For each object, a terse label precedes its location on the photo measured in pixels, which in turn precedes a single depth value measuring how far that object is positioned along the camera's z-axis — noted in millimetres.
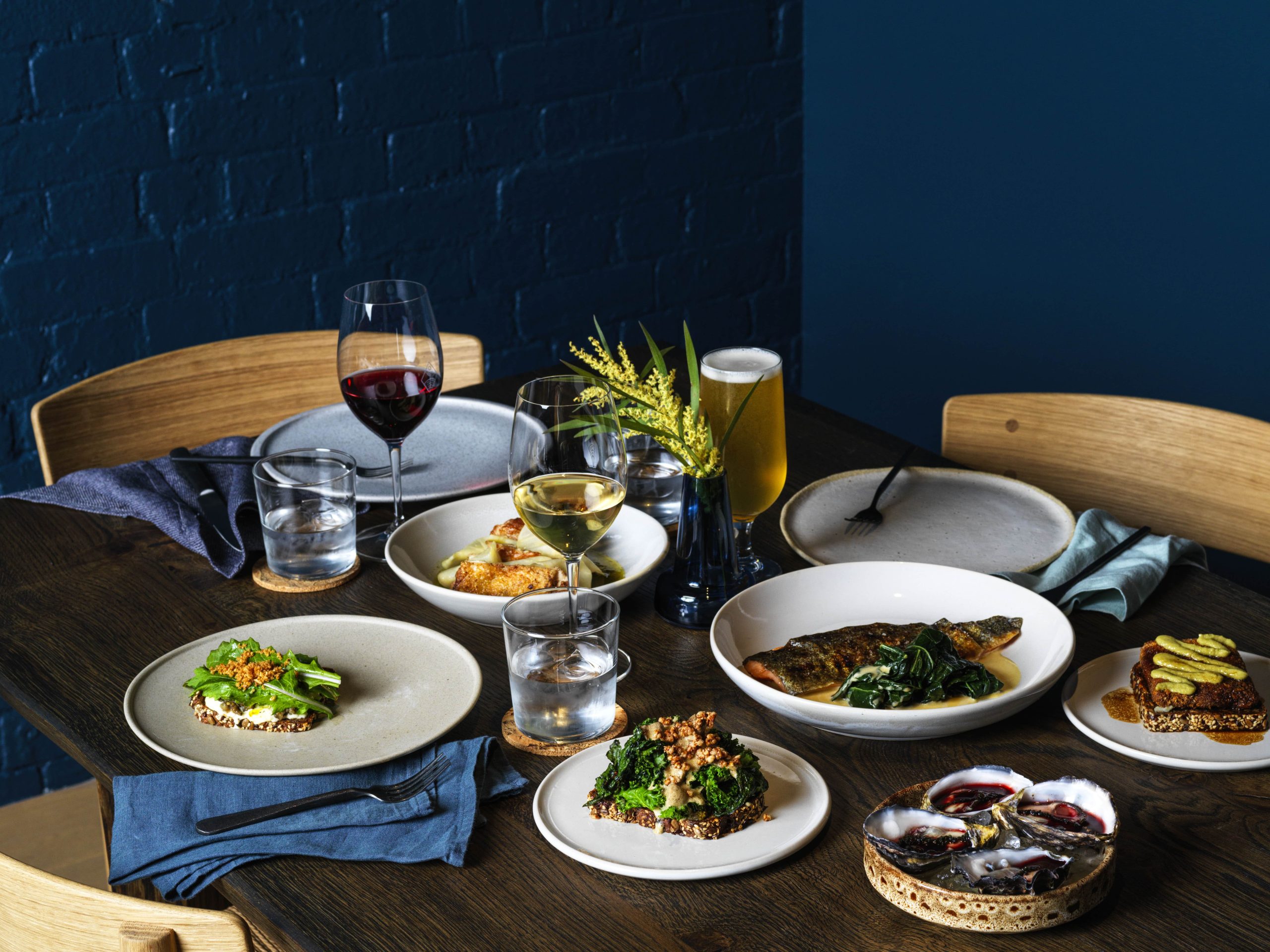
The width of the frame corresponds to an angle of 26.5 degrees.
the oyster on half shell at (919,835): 1753
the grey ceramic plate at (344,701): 1915
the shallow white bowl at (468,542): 2077
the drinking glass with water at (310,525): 2197
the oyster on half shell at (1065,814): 1761
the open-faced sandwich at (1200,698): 1907
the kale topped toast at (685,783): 1812
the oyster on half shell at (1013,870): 1730
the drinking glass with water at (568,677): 1920
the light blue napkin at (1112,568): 2091
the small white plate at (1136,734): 1873
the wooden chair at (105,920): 1729
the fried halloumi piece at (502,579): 2107
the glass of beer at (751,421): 2125
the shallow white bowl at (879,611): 1907
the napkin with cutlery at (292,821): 1818
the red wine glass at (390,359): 2215
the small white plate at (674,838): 1785
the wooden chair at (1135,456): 2499
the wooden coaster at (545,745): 1925
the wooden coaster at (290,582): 2189
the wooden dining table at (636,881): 1747
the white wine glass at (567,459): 1985
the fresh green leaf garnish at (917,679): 1923
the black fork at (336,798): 1840
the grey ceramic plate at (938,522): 2216
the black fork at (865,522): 2264
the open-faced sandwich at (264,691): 1953
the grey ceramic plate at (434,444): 2386
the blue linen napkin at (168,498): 2258
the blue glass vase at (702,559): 2082
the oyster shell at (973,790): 1794
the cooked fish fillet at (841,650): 1942
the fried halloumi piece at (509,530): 2206
